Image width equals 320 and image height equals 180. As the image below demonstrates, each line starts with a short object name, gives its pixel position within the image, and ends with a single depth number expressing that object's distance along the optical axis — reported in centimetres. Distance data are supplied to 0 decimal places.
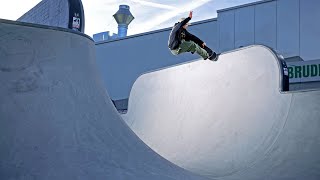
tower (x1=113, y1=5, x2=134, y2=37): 3425
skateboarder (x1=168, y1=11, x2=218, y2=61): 644
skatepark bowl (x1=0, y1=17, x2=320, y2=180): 356
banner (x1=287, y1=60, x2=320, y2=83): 1314
